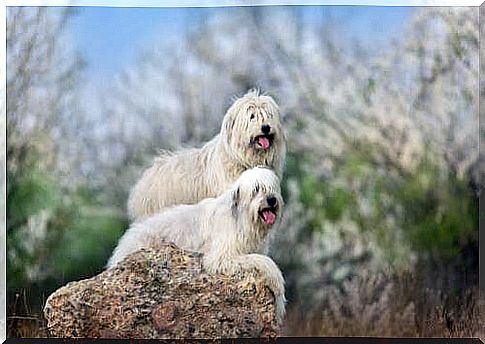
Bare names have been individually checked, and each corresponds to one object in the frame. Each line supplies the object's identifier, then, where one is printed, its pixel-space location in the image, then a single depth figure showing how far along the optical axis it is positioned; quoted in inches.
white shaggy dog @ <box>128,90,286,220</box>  609.6
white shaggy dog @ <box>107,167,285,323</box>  601.6
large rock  608.4
